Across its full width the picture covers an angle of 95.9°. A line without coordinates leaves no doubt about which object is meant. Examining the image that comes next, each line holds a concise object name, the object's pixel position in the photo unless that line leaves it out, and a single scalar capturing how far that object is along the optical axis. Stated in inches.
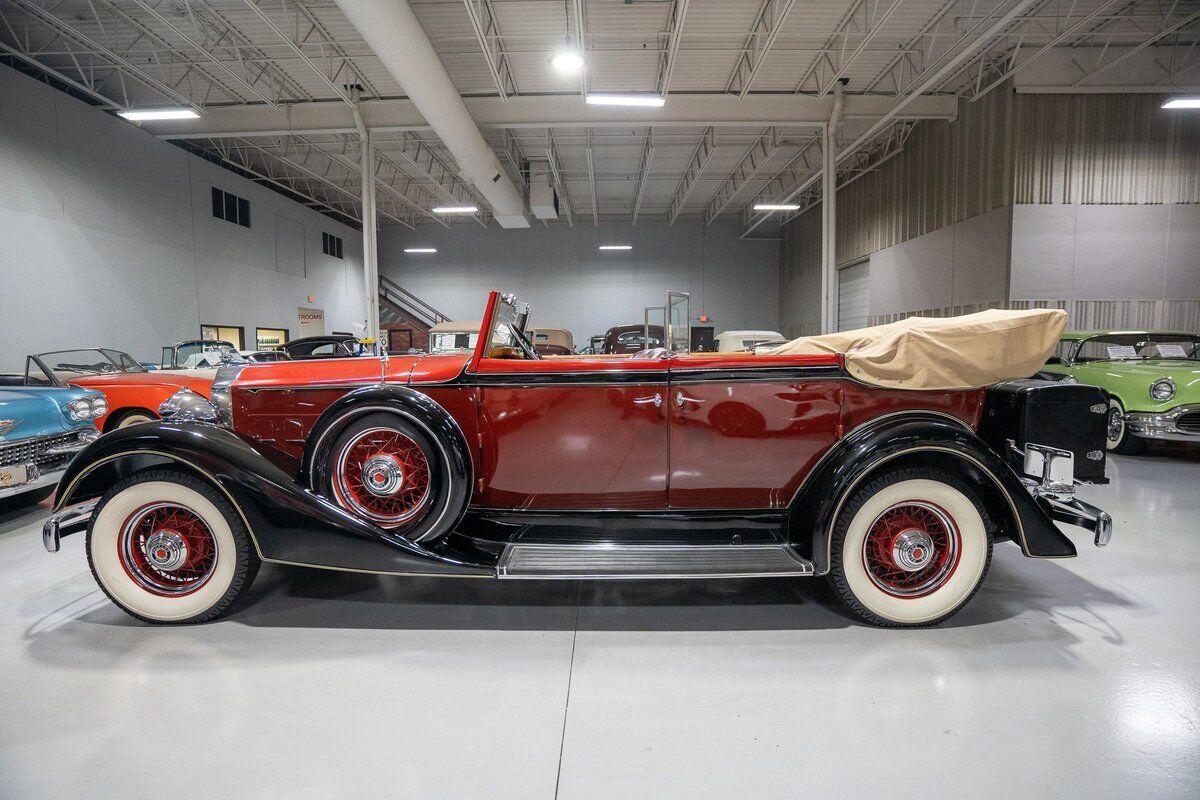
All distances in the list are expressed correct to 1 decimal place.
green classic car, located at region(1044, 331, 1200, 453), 238.4
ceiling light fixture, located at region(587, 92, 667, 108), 365.7
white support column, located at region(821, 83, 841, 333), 457.4
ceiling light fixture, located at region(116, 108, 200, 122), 380.8
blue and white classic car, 155.6
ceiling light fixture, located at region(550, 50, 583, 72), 323.9
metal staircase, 853.2
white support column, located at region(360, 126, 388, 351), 456.1
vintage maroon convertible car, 97.9
